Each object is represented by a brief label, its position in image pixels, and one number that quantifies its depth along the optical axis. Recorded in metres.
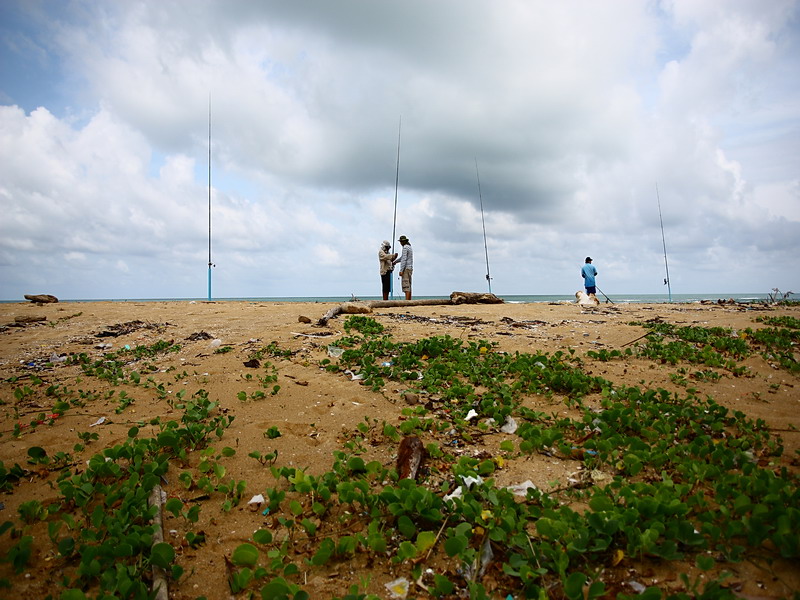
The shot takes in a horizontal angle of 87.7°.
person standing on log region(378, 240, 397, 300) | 13.38
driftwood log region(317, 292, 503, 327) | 9.47
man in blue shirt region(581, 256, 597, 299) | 17.58
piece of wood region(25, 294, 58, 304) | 16.86
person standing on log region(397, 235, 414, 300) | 13.71
